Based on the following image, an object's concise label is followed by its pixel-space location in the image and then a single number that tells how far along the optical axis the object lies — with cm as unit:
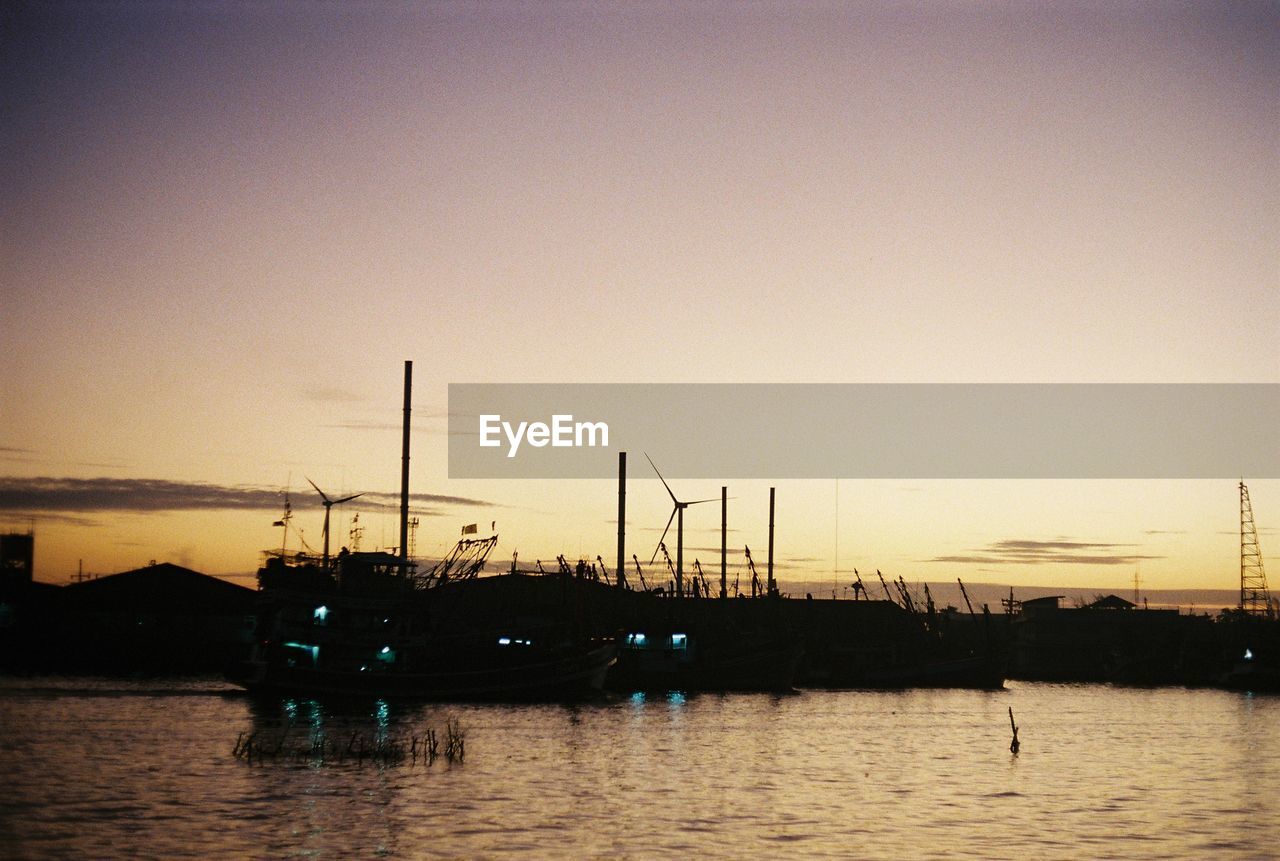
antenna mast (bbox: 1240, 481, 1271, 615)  18500
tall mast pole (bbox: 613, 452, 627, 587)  11691
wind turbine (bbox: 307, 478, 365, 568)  10244
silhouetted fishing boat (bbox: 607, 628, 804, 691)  11544
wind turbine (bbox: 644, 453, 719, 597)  13250
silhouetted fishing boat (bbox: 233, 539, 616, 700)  8244
